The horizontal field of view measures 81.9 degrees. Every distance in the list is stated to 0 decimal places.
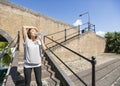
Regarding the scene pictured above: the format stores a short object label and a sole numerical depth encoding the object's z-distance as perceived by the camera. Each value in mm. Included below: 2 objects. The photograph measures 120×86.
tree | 8626
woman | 1378
